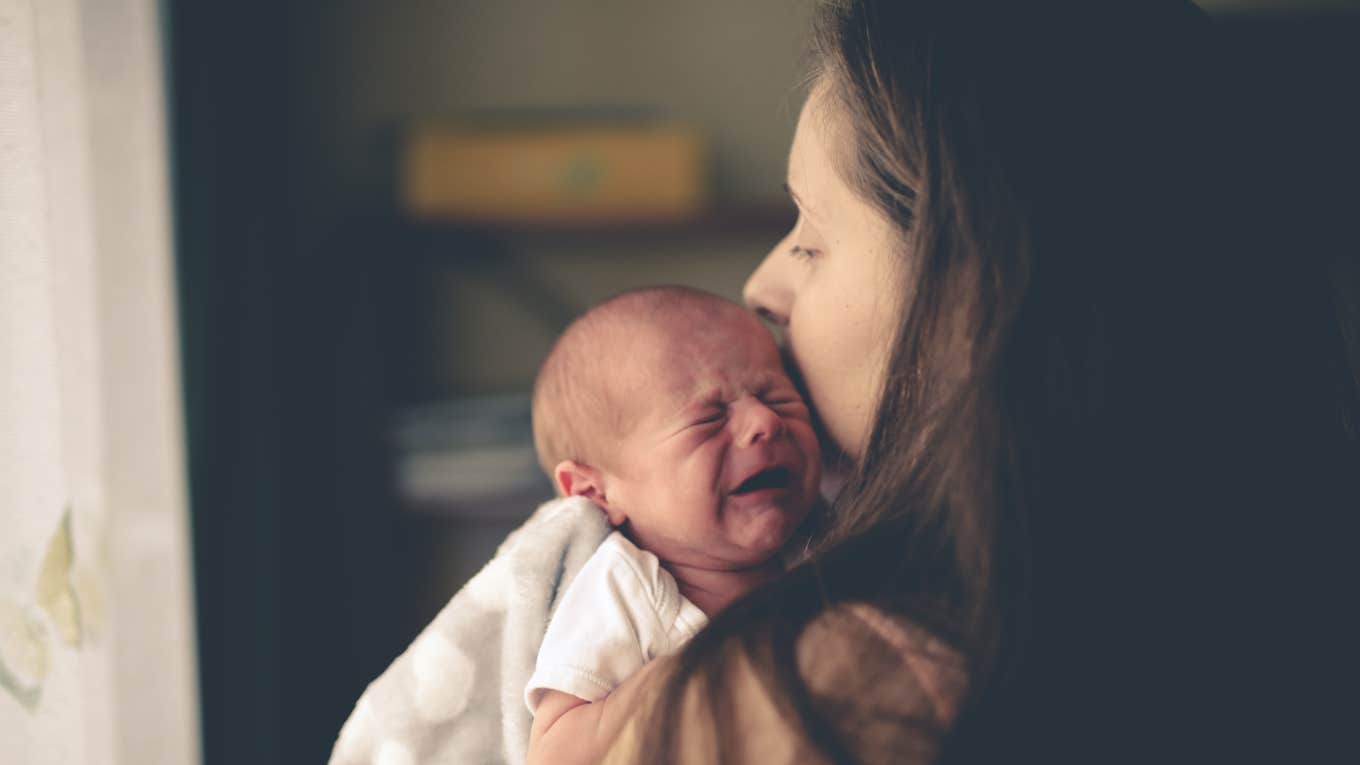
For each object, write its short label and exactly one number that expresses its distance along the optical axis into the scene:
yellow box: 2.12
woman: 0.63
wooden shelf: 2.05
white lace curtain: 0.80
